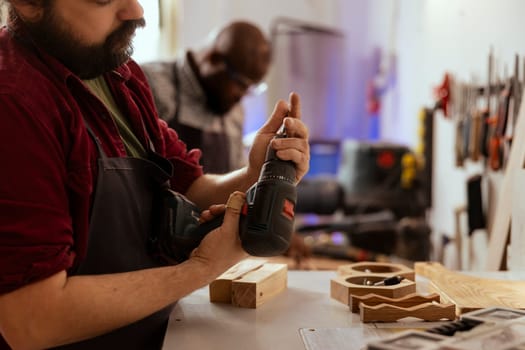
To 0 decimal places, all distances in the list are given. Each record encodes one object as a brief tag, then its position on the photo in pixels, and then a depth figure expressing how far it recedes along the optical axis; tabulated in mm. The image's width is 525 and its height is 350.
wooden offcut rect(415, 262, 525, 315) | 1121
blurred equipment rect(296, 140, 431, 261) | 3086
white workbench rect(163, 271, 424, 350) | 998
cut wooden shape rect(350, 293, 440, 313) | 1097
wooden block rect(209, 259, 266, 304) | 1228
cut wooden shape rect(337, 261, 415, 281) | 1318
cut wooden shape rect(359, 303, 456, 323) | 1070
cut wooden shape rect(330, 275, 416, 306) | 1159
